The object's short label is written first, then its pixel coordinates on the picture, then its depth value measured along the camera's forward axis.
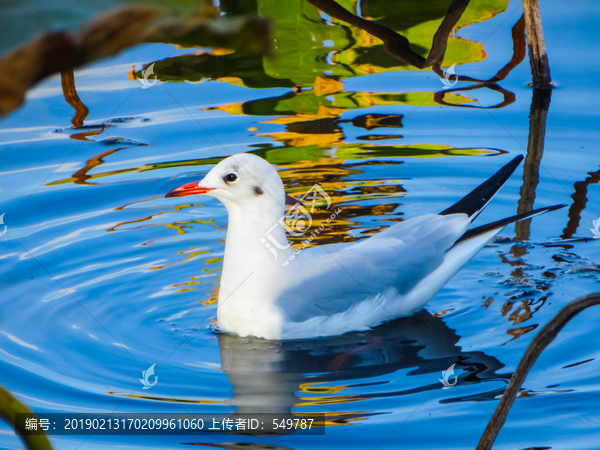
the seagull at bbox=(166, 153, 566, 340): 7.25
